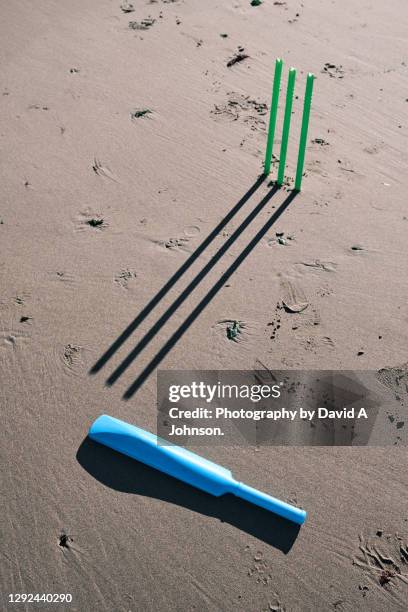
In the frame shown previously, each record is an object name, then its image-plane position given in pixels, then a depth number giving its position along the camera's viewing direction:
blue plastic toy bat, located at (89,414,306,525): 3.54
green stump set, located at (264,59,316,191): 5.14
